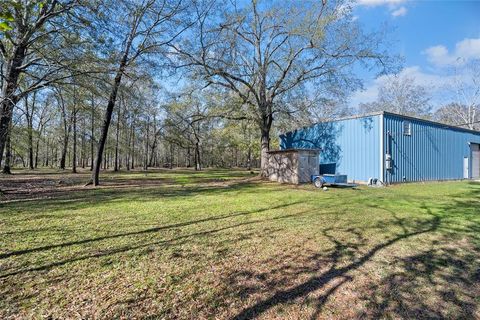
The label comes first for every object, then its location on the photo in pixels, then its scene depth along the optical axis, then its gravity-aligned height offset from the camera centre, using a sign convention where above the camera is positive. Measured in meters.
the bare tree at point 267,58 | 14.24 +6.36
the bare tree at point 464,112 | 31.77 +6.62
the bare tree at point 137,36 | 11.47 +6.31
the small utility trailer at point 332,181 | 12.92 -0.96
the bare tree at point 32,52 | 8.61 +3.91
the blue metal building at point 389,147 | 14.24 +0.99
